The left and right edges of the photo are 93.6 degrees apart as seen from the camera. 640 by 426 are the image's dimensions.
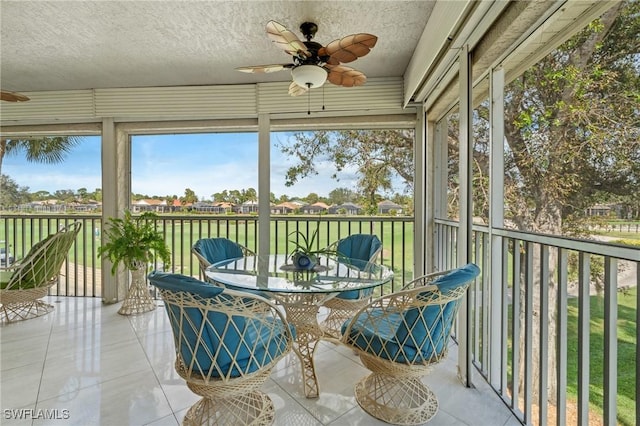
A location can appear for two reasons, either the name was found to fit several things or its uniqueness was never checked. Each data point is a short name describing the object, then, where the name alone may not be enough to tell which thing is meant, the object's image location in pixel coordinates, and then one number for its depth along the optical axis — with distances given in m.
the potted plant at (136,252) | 3.37
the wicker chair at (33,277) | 3.16
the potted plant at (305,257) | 2.22
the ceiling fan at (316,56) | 1.83
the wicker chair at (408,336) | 1.49
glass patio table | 1.83
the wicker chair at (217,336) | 1.35
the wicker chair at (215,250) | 2.62
